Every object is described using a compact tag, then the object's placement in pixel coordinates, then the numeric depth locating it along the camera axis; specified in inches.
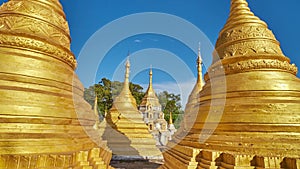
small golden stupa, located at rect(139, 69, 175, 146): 902.4
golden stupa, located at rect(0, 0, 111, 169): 121.6
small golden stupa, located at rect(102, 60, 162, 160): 445.4
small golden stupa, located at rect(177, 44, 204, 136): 498.9
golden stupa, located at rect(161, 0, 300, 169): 141.2
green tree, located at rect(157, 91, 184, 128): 1193.4
